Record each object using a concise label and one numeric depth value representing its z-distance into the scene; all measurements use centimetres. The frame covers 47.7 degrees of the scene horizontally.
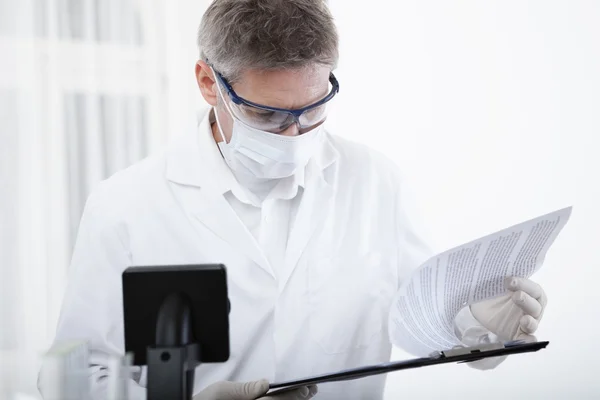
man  131
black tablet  82
